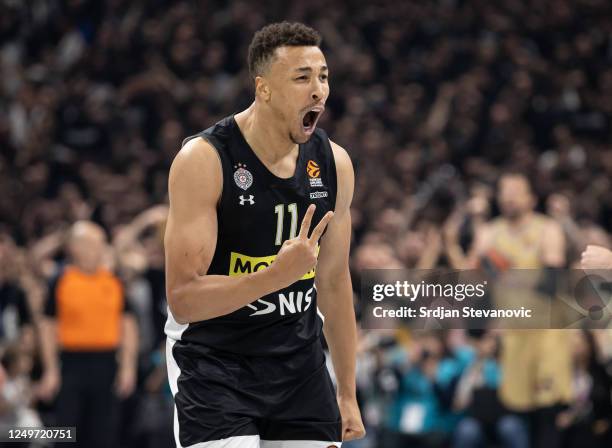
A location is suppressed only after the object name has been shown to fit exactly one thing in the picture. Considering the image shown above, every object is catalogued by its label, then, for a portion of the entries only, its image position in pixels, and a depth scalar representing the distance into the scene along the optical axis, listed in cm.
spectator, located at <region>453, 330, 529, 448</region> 1606
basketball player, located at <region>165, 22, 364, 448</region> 702
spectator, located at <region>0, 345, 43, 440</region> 1499
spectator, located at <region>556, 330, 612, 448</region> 1527
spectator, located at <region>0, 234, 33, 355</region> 1730
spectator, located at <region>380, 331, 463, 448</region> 1656
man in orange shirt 1645
